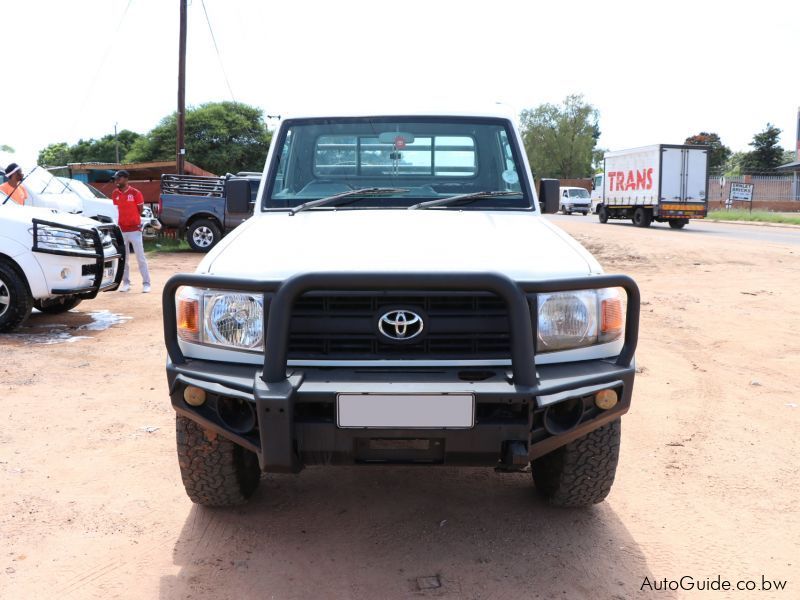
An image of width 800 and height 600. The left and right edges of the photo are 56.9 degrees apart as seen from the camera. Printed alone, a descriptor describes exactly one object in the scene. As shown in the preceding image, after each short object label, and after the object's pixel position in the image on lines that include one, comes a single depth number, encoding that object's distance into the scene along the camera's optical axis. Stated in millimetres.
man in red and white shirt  10352
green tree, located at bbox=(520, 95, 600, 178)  70312
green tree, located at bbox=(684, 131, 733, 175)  66812
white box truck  26500
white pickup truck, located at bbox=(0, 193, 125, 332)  7305
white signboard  37250
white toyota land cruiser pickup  2611
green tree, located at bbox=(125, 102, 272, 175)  43000
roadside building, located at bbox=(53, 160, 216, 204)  24234
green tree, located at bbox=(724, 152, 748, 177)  57438
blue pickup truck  17422
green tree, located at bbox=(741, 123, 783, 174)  53562
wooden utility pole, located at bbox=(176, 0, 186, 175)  21859
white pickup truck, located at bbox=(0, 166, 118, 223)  11078
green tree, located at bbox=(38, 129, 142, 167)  69375
